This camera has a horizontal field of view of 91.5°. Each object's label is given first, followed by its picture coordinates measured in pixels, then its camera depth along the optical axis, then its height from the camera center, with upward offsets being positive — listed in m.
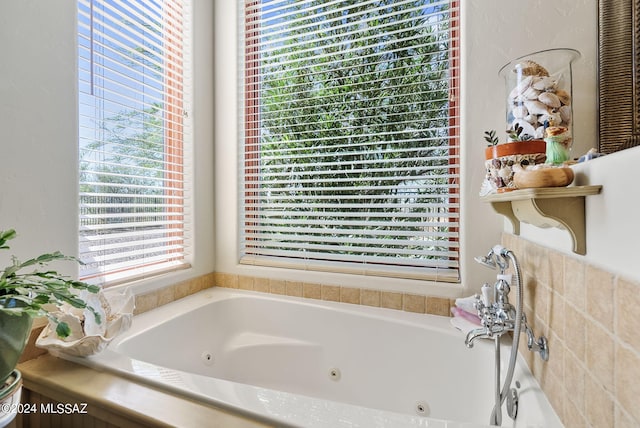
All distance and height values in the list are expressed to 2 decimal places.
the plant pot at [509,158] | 0.88 +0.14
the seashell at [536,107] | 0.98 +0.32
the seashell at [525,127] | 0.98 +0.26
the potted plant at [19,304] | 0.70 -0.22
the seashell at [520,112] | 1.01 +0.31
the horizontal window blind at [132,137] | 1.33 +0.34
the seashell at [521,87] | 1.02 +0.40
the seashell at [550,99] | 0.97 +0.34
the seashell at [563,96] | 0.99 +0.36
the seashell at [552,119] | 0.96 +0.28
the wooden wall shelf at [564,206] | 0.65 +0.00
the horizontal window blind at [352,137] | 1.54 +0.38
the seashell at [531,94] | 1.00 +0.37
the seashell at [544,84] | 1.00 +0.40
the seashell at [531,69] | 1.04 +0.47
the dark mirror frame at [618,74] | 1.01 +0.46
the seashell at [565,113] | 0.98 +0.30
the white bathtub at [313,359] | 0.89 -0.64
